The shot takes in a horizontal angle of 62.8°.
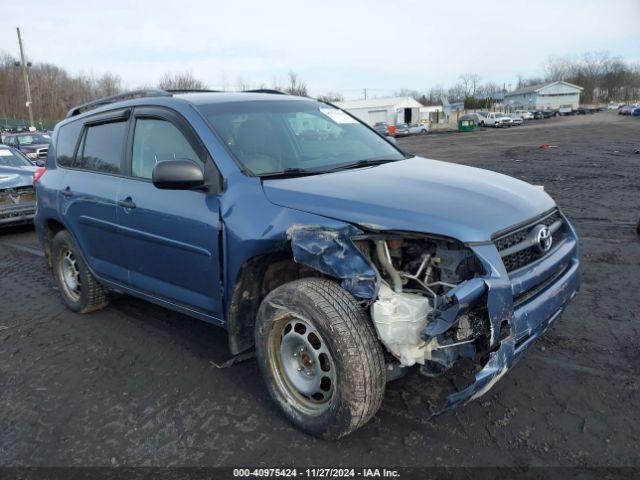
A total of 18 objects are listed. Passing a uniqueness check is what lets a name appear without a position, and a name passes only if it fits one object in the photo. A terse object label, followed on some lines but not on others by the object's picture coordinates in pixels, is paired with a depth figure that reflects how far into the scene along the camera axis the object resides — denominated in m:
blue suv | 2.63
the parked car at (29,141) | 17.98
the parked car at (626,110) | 64.36
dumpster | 49.00
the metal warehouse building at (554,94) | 101.50
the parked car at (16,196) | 9.01
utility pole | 35.42
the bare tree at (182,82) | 58.53
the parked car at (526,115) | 67.64
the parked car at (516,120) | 55.72
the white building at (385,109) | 75.38
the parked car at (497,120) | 54.44
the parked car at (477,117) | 51.28
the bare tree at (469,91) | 117.21
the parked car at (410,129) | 48.96
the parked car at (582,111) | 78.31
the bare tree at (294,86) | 78.56
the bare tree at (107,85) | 84.12
